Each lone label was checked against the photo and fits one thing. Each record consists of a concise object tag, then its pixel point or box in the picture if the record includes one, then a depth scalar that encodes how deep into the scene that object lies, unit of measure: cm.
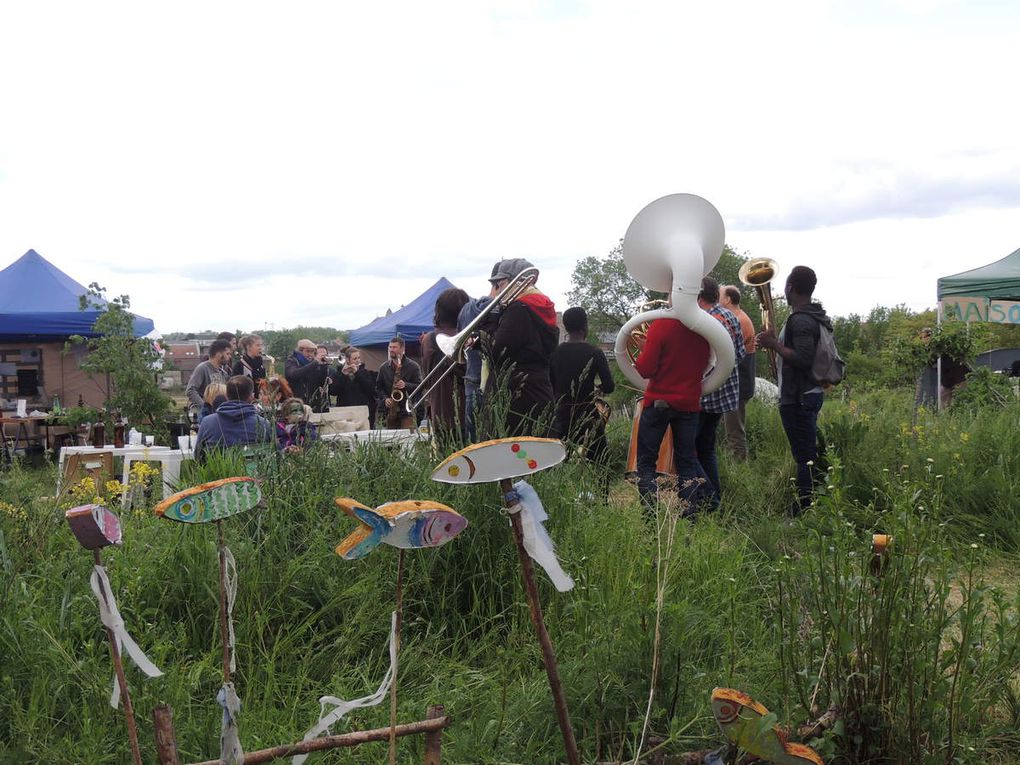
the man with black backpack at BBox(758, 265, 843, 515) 562
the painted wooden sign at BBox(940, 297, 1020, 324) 1055
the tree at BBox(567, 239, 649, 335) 3766
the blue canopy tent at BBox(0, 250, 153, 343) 1100
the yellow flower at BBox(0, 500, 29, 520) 336
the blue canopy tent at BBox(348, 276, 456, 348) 1503
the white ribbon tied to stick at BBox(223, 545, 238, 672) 186
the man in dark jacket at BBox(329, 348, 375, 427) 981
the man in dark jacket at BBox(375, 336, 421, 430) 878
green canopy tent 1030
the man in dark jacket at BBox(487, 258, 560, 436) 530
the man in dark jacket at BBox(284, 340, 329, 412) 949
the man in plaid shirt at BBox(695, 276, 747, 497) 565
